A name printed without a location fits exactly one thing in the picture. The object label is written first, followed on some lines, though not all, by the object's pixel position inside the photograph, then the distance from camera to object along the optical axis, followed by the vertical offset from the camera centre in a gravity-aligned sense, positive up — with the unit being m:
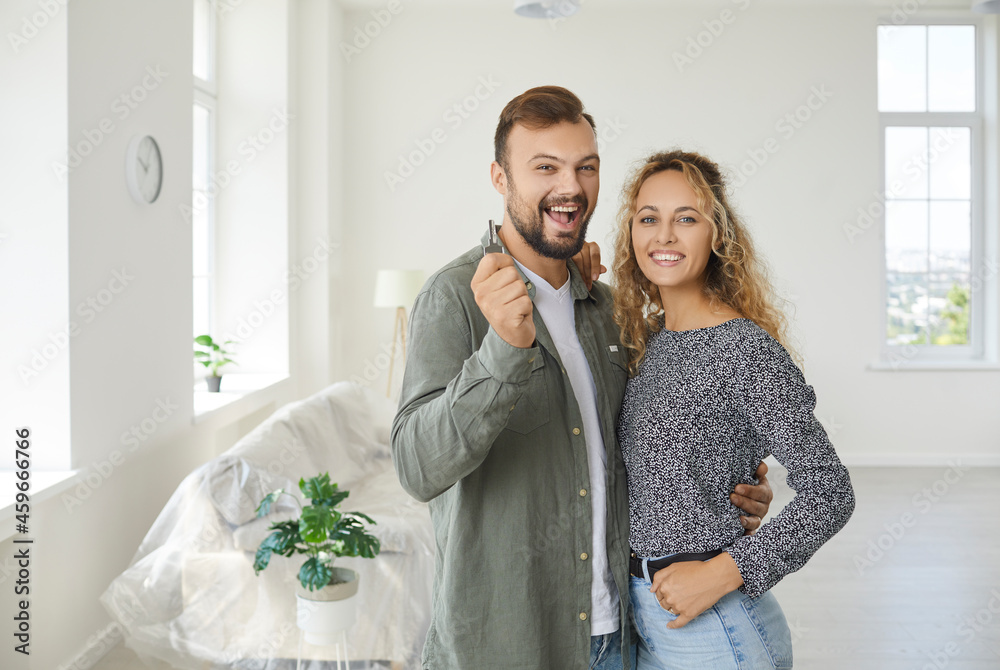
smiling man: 1.22 -0.24
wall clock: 3.10 +0.64
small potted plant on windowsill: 4.44 -0.19
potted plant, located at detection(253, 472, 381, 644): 2.25 -0.64
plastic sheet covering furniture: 2.60 -0.87
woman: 1.19 -0.17
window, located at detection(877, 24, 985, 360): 6.17 +1.24
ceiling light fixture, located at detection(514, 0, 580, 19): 4.22 +1.71
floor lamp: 5.52 +0.28
